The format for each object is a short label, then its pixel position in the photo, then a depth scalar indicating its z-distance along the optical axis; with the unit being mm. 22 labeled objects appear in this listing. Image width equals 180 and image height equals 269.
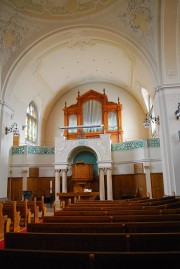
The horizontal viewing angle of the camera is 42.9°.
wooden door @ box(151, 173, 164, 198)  12695
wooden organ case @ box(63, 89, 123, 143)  16078
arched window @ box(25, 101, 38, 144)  16091
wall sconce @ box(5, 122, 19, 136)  10752
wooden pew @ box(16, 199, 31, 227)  6039
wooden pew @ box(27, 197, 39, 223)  6215
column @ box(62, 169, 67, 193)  13815
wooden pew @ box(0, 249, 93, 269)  1475
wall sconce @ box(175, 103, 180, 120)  8491
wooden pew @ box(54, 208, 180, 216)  3704
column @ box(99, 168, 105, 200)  13523
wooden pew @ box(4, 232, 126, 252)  2035
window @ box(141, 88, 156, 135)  15004
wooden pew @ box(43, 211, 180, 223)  3158
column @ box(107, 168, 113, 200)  13583
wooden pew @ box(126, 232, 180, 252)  1981
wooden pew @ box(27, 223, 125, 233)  2561
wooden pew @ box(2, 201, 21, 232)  5245
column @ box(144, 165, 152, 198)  12828
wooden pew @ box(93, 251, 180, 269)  1419
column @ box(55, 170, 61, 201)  13828
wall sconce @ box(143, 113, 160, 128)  10995
